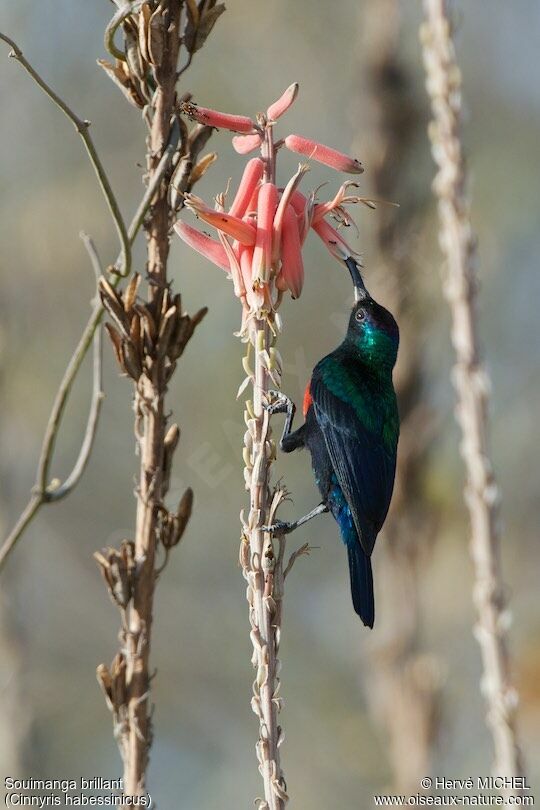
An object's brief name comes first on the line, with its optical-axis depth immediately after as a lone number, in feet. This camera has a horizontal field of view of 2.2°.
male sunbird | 15.35
